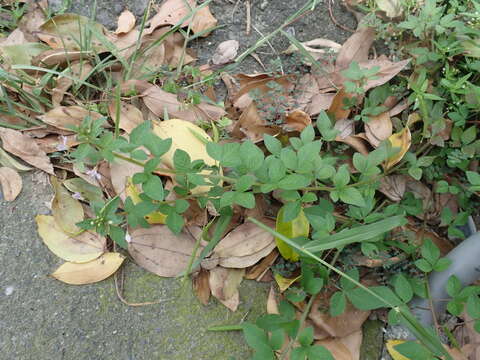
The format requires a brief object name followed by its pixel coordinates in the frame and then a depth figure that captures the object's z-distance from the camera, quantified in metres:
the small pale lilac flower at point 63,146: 0.42
